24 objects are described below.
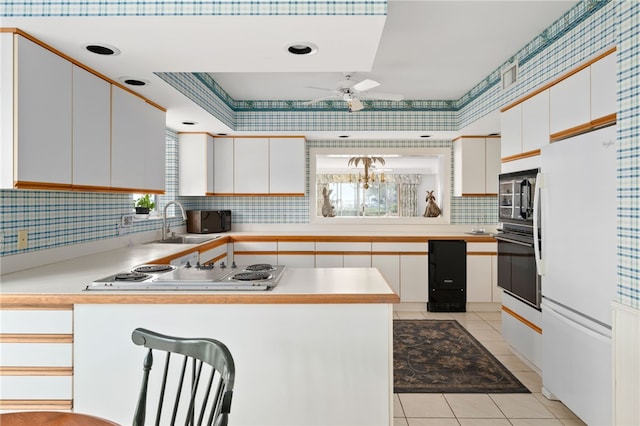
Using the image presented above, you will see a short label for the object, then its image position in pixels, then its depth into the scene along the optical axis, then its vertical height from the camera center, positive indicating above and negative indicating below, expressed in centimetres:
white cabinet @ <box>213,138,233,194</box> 500 +55
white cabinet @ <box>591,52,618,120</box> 209 +67
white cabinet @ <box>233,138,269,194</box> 500 +56
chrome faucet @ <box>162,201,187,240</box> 396 -18
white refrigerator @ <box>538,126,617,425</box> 199 -33
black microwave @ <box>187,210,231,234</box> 469 -15
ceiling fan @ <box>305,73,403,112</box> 342 +102
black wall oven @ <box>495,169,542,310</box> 281 -21
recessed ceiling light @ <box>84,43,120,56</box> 212 +88
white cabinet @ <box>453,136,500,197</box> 491 +56
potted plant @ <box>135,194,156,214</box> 376 +6
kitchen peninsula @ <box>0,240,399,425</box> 182 -65
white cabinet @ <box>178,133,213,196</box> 468 +54
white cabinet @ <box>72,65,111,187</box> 229 +49
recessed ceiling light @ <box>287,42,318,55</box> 212 +88
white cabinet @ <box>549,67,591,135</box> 232 +67
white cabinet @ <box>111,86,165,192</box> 272 +49
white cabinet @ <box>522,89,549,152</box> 278 +65
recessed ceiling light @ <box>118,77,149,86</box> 267 +88
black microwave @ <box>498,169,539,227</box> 288 +10
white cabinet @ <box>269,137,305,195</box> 500 +54
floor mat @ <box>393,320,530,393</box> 279 -124
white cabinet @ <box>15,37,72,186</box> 190 +48
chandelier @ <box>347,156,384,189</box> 543 +66
